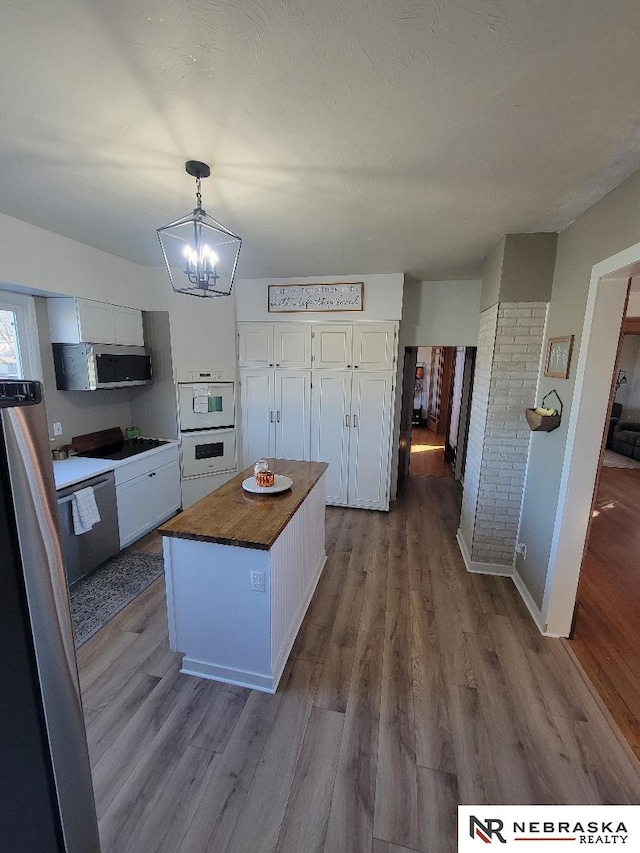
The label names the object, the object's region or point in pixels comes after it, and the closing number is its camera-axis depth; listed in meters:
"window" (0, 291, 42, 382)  2.77
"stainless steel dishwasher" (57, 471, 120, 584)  2.54
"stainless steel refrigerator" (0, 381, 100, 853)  0.57
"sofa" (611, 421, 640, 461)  6.30
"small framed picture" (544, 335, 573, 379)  2.19
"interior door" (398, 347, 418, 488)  4.65
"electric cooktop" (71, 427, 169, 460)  3.33
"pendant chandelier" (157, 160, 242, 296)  1.56
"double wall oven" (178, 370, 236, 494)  3.84
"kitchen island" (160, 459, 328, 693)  1.75
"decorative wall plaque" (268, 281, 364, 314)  3.80
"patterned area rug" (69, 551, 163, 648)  2.35
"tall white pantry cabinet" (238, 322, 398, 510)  3.88
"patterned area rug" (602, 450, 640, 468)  5.92
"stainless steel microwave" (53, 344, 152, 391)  3.06
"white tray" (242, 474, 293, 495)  2.16
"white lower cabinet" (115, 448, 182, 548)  3.11
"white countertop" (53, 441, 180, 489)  2.58
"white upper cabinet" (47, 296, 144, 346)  2.97
